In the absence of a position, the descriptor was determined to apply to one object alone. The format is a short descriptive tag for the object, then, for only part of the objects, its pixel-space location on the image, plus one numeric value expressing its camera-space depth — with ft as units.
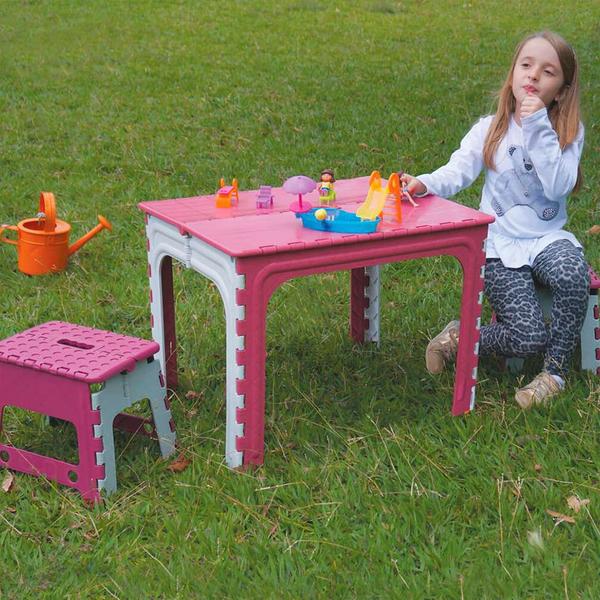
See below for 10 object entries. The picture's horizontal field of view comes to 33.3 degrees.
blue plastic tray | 10.11
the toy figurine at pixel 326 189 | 11.16
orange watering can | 16.11
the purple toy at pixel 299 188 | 10.89
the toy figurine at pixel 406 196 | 11.39
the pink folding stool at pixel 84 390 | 9.69
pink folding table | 9.73
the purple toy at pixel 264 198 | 11.38
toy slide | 10.60
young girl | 11.55
